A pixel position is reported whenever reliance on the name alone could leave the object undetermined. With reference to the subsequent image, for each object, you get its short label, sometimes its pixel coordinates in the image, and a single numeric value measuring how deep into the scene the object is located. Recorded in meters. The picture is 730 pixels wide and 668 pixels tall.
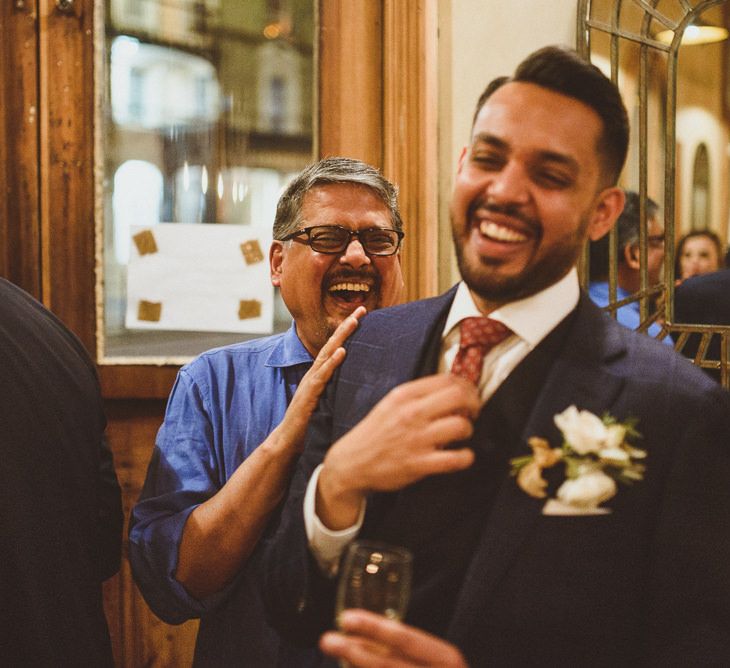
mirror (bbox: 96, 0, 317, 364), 2.47
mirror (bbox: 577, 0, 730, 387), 2.14
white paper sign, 2.52
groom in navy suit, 0.99
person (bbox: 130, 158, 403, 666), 1.47
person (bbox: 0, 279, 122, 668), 1.49
